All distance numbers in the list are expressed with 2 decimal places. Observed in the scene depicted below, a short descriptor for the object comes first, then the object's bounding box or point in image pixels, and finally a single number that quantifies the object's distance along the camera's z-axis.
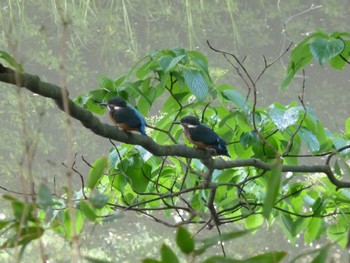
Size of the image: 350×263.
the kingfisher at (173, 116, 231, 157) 11.16
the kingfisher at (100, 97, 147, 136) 11.03
